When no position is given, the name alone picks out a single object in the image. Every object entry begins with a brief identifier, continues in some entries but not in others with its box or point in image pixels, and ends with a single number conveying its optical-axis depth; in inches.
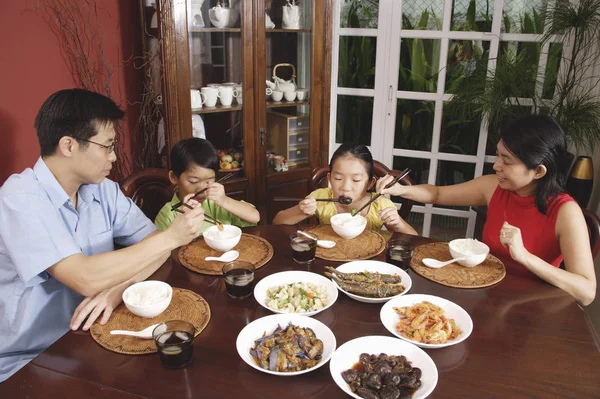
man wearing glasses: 55.4
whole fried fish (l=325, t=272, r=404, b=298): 58.7
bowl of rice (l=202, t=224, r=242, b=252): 69.2
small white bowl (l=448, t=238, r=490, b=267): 66.1
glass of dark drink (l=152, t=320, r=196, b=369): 46.0
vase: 108.3
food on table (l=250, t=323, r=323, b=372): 47.1
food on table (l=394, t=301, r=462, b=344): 51.4
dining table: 44.4
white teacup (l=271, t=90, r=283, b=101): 130.5
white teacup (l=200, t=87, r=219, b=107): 121.3
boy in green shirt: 84.3
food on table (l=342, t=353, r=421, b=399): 43.4
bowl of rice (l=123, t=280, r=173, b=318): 53.3
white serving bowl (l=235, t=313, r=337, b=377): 47.0
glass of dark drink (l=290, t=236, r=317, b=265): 67.4
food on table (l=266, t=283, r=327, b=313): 56.6
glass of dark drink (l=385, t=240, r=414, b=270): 65.7
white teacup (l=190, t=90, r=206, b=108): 119.5
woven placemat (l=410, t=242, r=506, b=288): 63.5
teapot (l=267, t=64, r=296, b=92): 130.3
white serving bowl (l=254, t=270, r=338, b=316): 58.7
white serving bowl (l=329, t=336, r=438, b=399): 44.4
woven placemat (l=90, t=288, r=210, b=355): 49.7
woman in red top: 64.4
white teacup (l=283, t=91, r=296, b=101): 132.9
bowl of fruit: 128.3
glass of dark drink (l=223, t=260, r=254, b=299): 58.4
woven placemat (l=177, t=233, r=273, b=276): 66.5
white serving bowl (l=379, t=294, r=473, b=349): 51.3
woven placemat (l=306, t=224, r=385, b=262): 70.3
